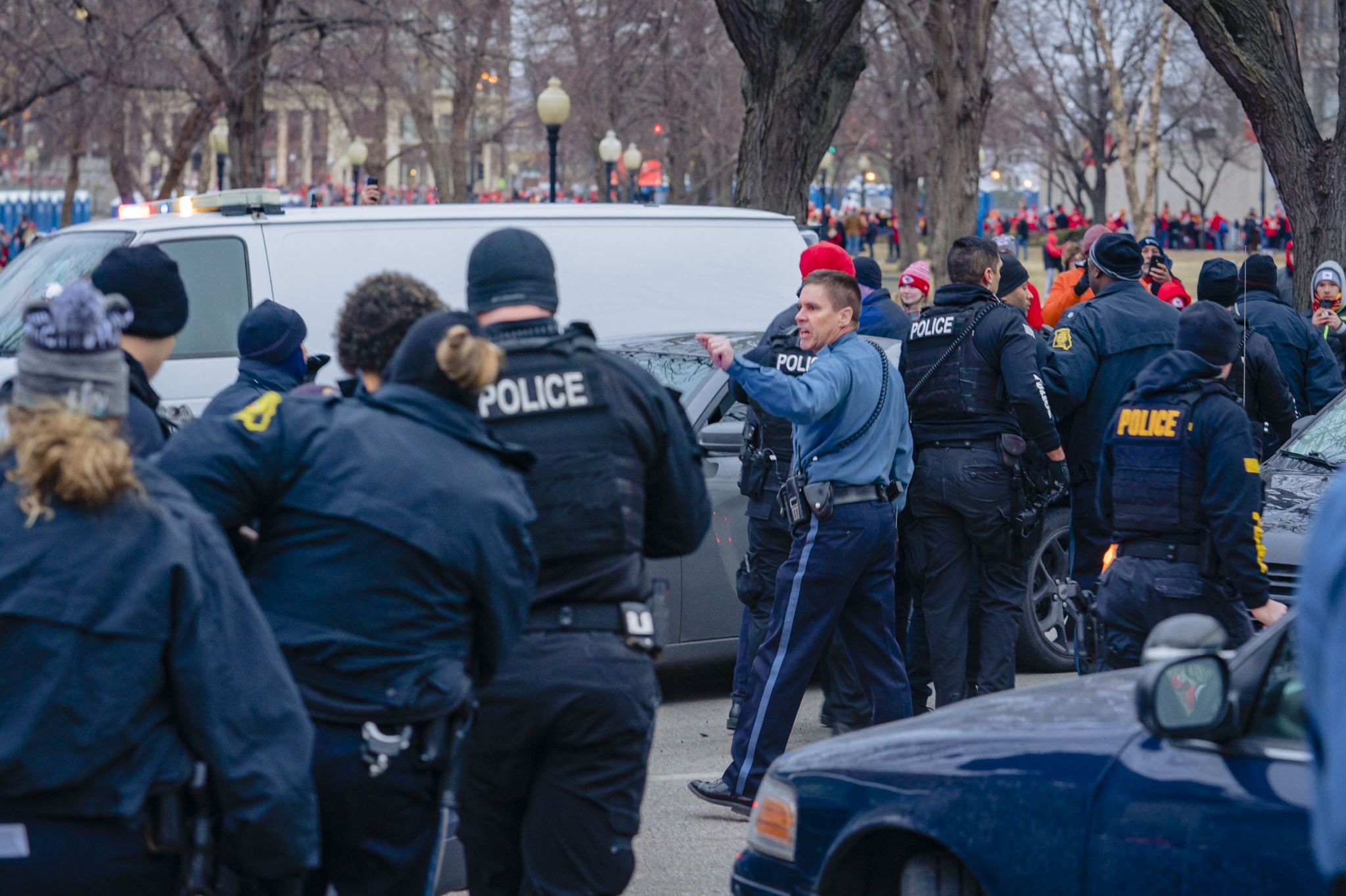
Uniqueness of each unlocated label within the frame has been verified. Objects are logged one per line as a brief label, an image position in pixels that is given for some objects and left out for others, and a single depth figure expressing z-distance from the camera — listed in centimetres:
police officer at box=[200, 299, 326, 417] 1145
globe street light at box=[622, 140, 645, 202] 9800
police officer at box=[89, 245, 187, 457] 779
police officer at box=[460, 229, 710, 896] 705
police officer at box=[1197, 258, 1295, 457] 1483
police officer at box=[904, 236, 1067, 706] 1293
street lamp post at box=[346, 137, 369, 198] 9519
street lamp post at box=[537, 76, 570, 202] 5328
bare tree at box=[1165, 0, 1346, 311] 2437
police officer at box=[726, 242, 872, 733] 1287
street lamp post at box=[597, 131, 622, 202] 7537
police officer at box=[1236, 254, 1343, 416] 1787
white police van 1728
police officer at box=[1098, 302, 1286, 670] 1027
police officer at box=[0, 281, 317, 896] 530
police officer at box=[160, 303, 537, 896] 616
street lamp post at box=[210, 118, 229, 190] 6781
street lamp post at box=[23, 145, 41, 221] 13352
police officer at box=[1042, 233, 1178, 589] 1434
